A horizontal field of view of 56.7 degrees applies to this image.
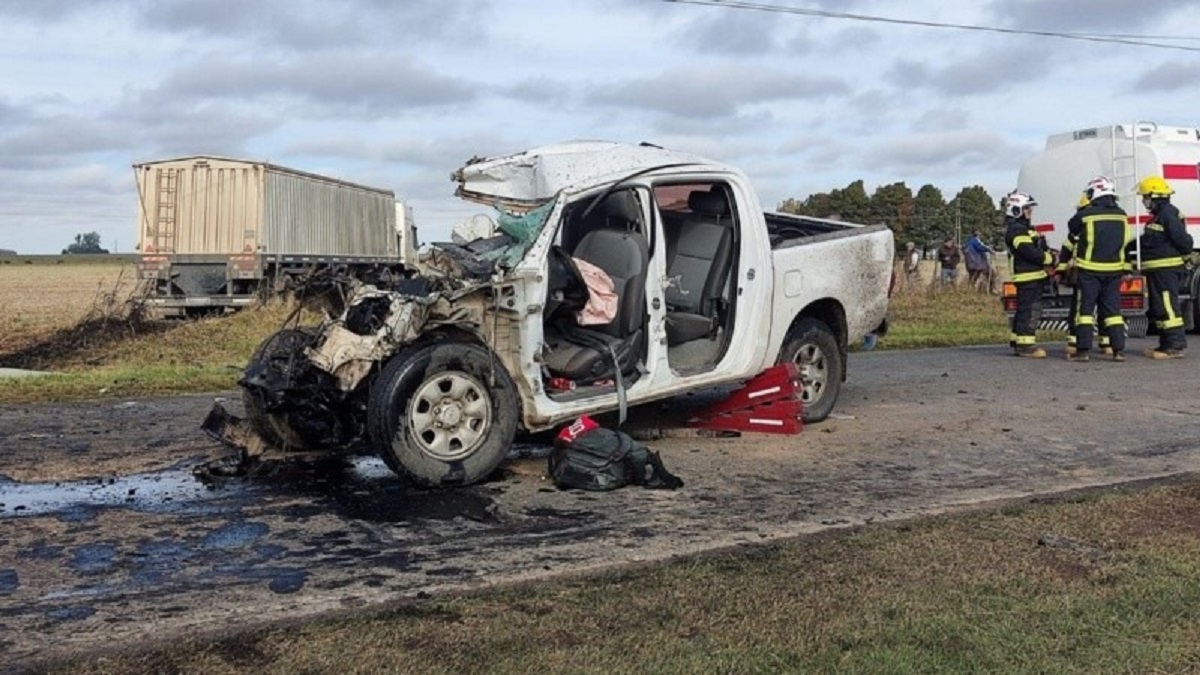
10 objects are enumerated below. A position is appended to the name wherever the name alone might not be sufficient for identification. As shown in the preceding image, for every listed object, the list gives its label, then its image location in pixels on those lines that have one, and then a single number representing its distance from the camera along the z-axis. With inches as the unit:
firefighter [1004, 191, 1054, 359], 508.4
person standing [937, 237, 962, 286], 932.0
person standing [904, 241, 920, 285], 879.7
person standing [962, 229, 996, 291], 863.1
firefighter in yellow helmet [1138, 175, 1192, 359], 497.7
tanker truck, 593.0
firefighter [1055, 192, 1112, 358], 501.7
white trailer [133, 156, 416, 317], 934.4
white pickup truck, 233.1
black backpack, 238.2
